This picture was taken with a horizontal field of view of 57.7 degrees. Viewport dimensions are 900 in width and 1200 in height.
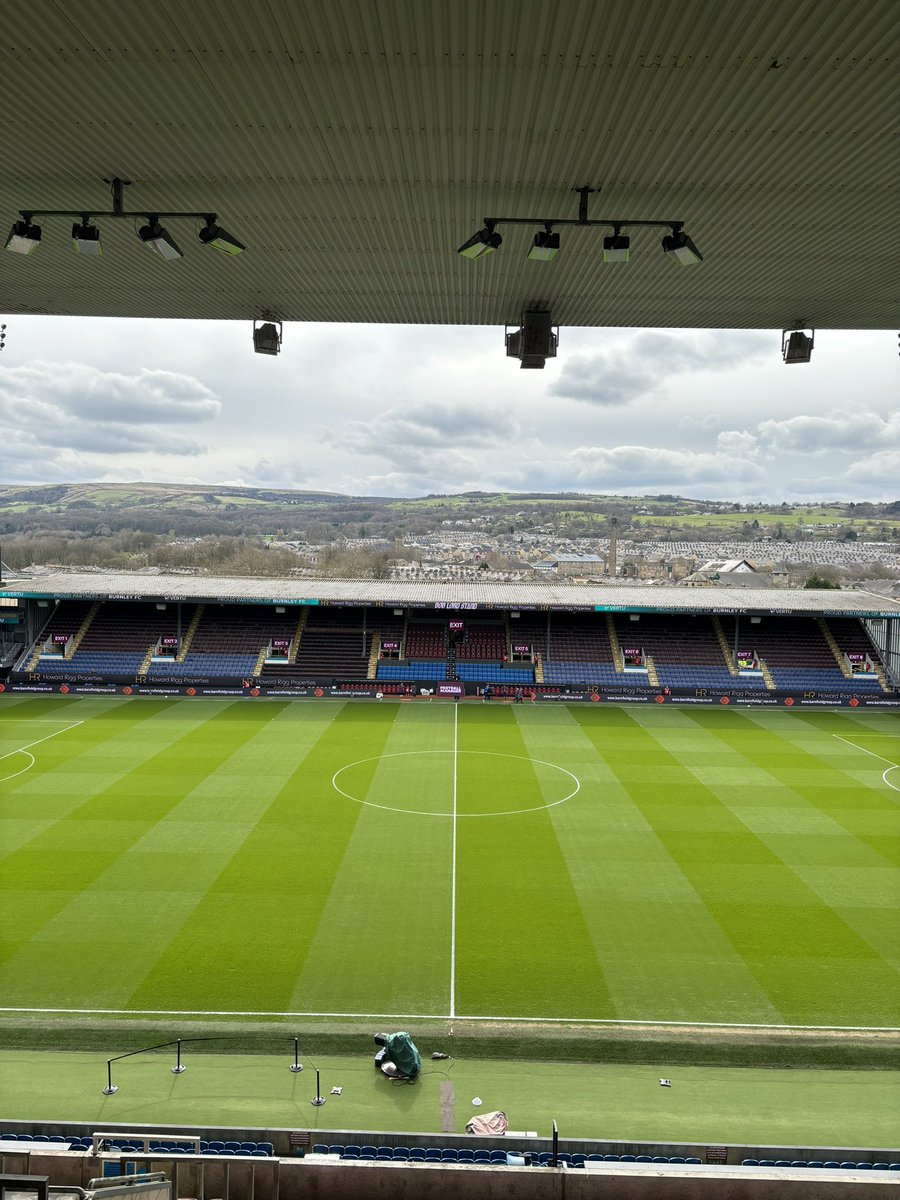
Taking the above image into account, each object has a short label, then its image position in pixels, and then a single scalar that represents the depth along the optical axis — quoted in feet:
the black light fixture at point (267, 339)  36.52
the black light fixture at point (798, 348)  36.65
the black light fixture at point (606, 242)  26.21
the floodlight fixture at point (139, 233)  26.25
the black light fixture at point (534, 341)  35.09
